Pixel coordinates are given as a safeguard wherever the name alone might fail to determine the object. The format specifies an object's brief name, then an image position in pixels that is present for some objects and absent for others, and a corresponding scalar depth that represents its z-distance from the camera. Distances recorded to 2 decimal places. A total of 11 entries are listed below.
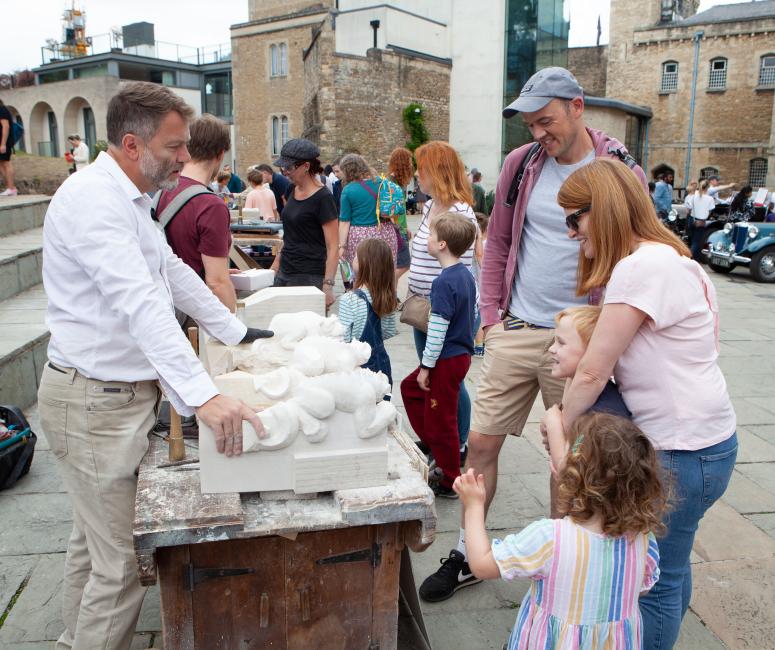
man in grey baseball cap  2.78
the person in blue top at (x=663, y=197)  16.45
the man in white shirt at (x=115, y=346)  1.86
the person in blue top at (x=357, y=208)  6.14
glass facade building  28.84
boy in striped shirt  3.60
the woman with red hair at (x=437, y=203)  4.30
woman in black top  4.87
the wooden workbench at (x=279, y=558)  1.82
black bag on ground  3.85
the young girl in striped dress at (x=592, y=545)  1.77
